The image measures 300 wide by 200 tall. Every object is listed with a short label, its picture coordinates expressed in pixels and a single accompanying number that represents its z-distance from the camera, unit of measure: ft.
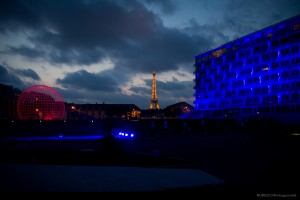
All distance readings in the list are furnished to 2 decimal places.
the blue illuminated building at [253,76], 194.08
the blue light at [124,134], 79.81
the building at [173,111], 362.84
